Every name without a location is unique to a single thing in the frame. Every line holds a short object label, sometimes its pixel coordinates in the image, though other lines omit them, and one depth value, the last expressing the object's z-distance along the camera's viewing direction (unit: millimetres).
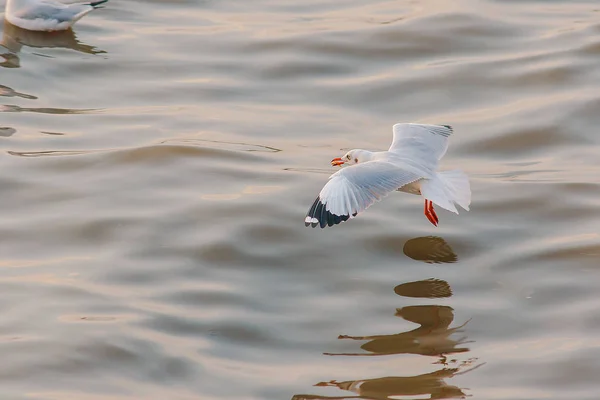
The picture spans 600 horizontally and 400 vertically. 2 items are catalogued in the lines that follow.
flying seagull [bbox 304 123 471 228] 13469
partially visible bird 24187
